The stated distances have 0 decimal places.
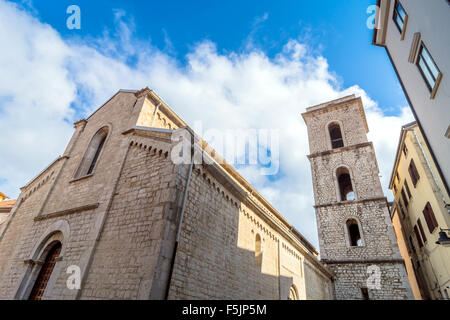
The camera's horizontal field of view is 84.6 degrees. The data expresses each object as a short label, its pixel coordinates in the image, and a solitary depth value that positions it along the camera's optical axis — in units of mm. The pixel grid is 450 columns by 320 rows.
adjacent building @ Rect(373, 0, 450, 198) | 6875
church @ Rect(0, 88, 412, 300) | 6191
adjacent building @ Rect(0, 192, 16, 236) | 22522
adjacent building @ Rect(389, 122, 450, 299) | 12664
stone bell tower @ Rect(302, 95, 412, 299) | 16141
